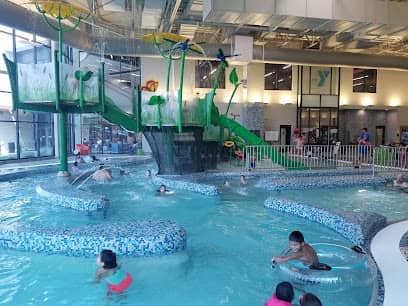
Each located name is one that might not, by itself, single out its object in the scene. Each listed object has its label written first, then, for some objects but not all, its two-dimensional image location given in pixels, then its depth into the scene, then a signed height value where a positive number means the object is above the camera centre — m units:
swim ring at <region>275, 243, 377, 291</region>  3.56 -1.57
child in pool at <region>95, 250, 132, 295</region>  3.27 -1.43
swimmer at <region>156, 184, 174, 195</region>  8.52 -1.54
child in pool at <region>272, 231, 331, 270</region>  3.67 -1.40
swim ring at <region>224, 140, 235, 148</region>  13.38 -0.55
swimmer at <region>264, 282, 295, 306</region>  2.39 -1.18
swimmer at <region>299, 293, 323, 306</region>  2.27 -1.16
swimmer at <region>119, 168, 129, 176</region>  11.75 -1.47
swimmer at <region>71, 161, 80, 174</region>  10.91 -1.30
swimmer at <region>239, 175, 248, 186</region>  9.69 -1.48
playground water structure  8.56 +0.71
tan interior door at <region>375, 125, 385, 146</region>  21.02 -0.30
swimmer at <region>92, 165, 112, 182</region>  10.17 -1.37
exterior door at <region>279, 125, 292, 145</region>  19.53 -0.26
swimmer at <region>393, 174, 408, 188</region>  9.12 -1.45
